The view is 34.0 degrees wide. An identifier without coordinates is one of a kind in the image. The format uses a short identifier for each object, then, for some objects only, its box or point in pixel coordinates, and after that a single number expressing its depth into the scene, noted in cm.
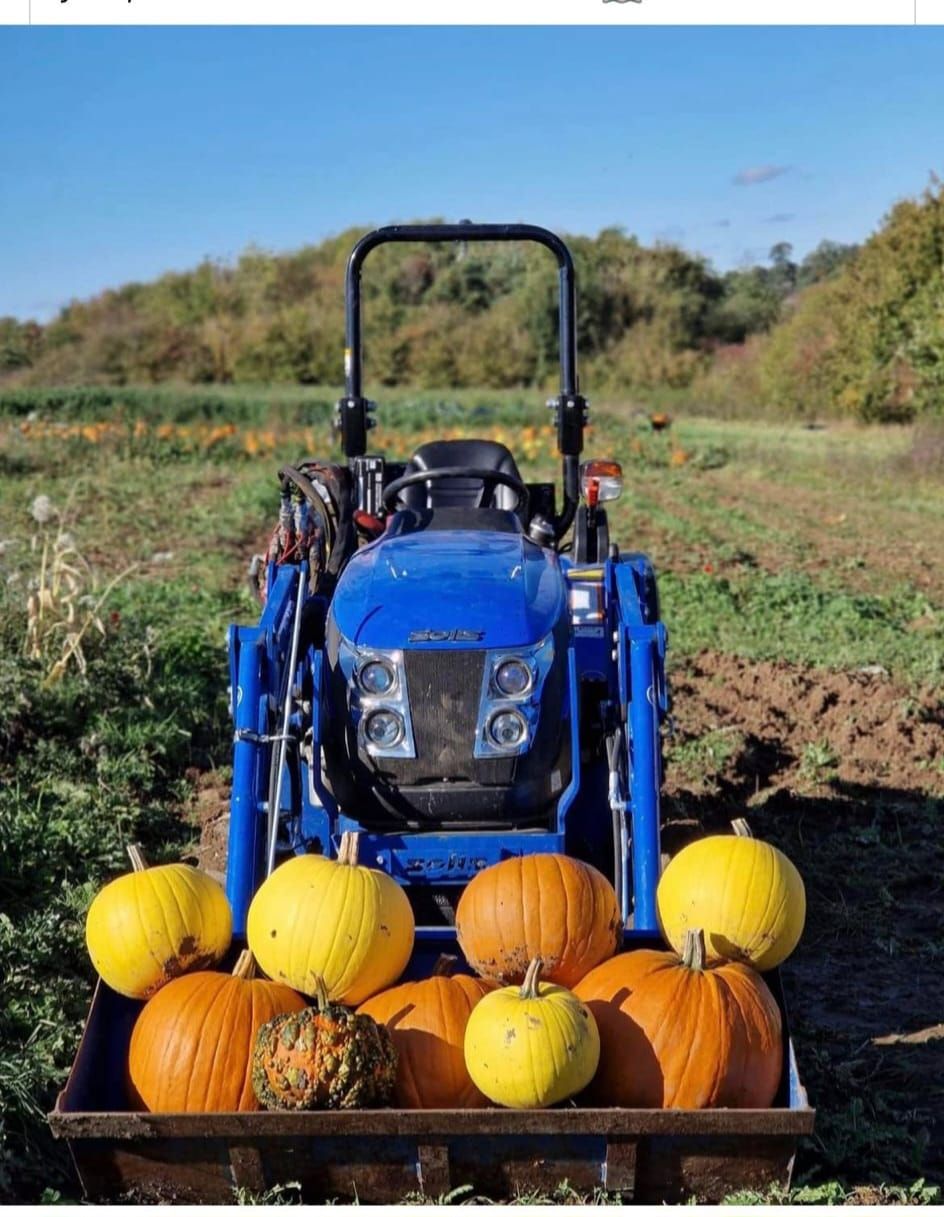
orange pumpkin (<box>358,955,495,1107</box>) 352
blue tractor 451
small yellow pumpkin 332
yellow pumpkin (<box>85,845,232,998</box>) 377
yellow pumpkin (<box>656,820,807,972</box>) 385
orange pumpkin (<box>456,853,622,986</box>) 380
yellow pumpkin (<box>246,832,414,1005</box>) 367
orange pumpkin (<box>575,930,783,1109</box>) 346
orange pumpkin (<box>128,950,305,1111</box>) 349
